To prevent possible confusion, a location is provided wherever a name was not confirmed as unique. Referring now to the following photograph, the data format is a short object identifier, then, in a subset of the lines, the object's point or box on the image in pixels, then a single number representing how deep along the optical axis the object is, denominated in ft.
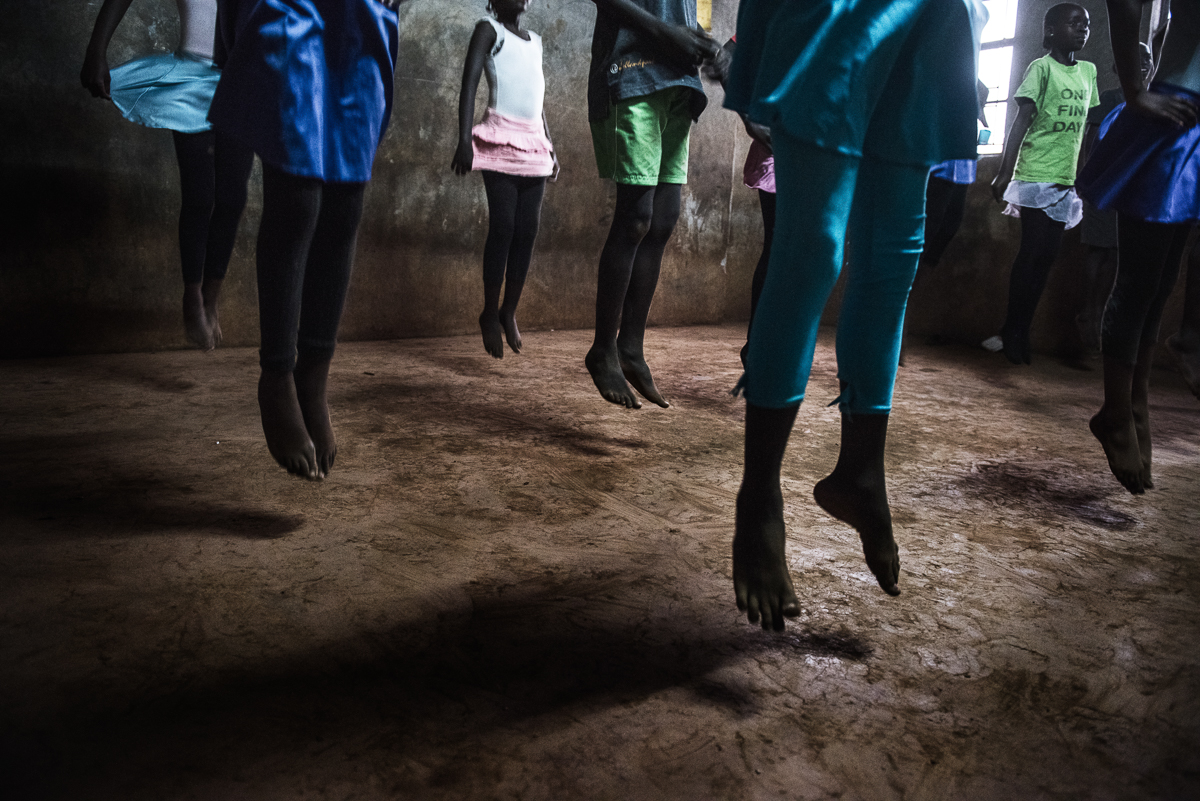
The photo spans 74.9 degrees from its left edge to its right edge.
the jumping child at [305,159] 4.88
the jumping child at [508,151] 11.03
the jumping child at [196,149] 9.23
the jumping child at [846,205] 3.78
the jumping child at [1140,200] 6.01
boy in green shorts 7.81
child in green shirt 14.17
